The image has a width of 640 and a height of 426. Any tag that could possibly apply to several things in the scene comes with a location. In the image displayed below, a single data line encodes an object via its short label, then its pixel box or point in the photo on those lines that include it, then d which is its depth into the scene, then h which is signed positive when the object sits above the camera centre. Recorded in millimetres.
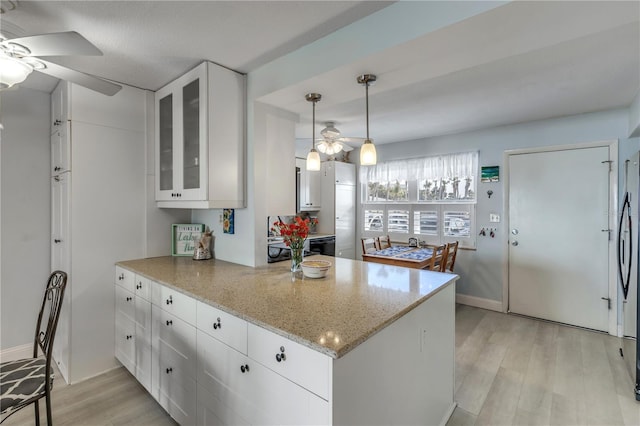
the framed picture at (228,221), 2512 -101
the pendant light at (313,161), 2473 +403
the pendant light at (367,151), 1943 +391
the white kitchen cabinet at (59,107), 2320 +838
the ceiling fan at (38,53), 1310 +743
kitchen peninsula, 1135 -634
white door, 3244 -308
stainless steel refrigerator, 2793 -450
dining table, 3246 -550
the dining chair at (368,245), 3752 -473
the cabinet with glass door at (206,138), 2164 +546
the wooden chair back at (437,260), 3314 -601
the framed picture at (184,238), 2832 -274
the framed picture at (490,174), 3838 +463
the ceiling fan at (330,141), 3428 +800
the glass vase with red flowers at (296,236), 2074 -188
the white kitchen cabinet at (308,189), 4582 +312
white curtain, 4074 +614
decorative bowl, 1972 -404
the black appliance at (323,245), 4387 -549
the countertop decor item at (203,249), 2650 -356
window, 4121 +165
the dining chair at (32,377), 1498 -913
